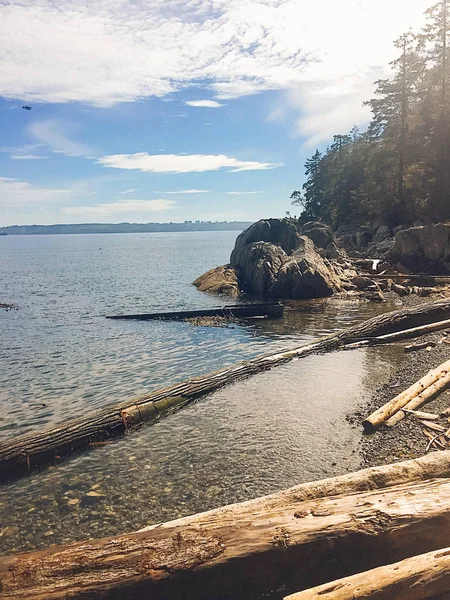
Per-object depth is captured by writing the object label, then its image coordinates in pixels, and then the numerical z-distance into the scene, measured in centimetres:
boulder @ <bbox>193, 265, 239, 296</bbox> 4112
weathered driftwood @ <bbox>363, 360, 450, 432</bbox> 1071
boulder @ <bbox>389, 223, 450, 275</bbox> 3825
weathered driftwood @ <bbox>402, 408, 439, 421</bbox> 1030
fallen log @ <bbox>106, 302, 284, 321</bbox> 2820
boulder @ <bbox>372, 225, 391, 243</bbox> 5717
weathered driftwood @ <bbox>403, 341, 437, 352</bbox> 1757
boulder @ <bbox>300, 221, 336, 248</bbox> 5178
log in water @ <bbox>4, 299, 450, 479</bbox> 988
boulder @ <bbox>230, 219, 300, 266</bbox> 4497
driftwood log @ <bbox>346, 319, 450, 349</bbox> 1961
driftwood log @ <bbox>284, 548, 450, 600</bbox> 405
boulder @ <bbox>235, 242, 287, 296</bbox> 3862
